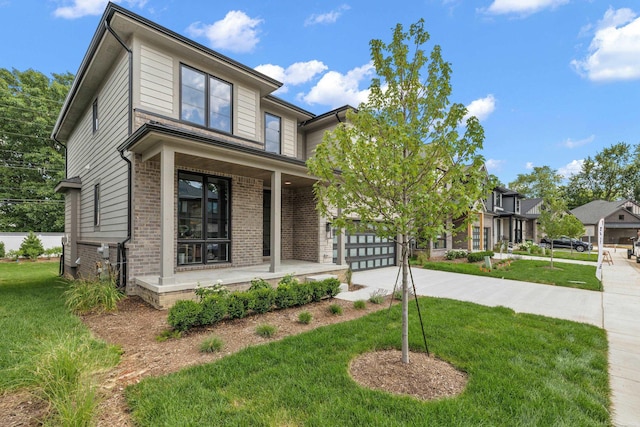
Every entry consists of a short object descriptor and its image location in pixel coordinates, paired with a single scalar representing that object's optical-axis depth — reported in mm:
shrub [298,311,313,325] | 5332
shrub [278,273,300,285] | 6719
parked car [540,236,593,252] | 26286
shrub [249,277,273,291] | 6395
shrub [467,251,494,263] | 16203
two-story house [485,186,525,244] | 25547
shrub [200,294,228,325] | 4922
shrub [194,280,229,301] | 5742
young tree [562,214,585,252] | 14516
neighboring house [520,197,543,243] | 34156
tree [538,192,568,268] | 14461
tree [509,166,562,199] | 46781
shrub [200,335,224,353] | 4031
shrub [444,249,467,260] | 16938
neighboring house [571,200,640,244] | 37656
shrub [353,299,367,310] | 6332
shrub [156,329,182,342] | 4455
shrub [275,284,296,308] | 6164
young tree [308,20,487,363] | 3244
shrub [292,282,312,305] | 6441
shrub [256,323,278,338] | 4660
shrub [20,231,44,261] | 17000
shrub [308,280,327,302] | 6824
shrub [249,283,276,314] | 5684
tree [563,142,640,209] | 47031
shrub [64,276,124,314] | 5969
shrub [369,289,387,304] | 6785
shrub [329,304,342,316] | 5941
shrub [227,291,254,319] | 5348
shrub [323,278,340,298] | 7137
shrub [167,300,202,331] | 4598
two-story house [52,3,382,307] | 6805
